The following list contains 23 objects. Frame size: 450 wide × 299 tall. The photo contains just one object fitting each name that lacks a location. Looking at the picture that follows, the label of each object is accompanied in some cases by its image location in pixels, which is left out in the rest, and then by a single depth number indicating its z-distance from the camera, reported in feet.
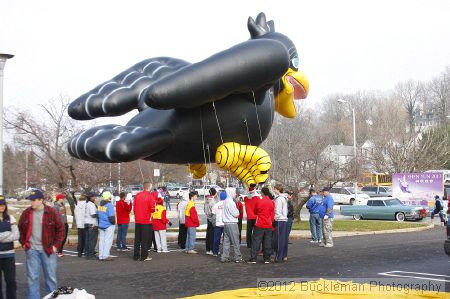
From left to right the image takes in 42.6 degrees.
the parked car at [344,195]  139.90
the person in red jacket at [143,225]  44.88
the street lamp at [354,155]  85.54
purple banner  93.40
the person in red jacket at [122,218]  50.96
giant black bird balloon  35.68
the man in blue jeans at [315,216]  55.42
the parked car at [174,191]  185.33
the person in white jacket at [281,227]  44.04
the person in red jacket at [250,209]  44.57
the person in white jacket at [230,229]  43.11
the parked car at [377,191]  138.04
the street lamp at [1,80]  45.96
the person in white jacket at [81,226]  48.49
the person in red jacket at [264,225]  42.19
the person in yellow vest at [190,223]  49.24
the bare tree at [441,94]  251.33
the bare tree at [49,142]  66.39
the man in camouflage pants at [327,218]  53.26
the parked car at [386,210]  89.97
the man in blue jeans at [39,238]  26.94
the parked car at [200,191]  186.29
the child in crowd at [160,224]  49.29
